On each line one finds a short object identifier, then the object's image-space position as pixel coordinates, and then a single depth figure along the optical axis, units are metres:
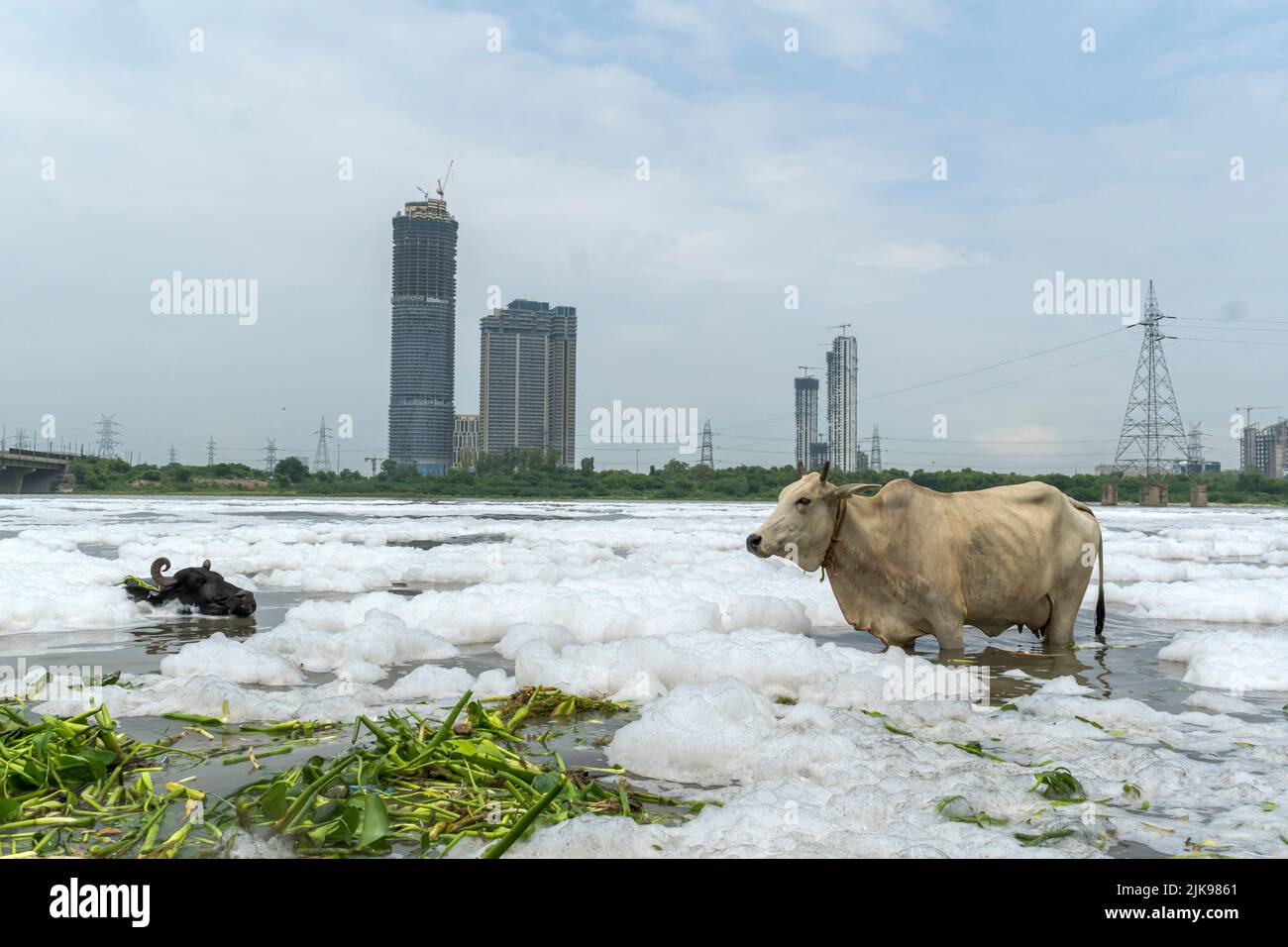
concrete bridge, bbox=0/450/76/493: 83.12
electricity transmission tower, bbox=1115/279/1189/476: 62.59
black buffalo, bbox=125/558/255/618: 8.68
